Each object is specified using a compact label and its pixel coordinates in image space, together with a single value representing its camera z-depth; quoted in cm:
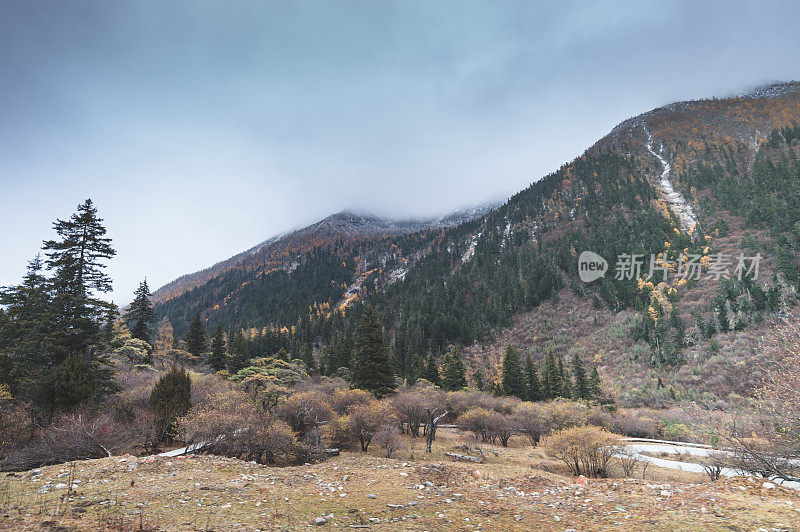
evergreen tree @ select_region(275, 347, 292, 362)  5266
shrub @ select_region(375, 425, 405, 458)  2156
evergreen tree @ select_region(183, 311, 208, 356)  5372
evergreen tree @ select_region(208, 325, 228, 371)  5006
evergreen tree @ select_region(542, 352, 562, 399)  4984
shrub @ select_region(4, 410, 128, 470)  1423
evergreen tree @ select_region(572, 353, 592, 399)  4738
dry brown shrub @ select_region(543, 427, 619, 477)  1889
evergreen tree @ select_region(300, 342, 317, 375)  6496
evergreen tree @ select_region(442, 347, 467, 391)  5044
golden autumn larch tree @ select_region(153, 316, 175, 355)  5300
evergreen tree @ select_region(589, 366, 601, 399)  4709
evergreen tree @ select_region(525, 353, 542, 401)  4956
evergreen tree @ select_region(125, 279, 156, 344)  4400
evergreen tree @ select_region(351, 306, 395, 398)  3600
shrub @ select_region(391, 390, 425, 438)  2995
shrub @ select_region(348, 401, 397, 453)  2303
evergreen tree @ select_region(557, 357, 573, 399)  4891
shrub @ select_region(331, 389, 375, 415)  2778
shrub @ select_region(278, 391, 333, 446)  2348
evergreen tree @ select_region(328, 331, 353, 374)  6264
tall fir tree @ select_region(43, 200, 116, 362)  2169
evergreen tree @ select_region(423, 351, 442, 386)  5508
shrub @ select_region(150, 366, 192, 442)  1923
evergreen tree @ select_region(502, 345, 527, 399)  5009
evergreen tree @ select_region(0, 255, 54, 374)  2061
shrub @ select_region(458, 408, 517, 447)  3086
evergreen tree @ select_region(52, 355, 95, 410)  1881
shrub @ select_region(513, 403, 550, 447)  3309
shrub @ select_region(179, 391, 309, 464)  1711
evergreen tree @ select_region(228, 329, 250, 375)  4941
